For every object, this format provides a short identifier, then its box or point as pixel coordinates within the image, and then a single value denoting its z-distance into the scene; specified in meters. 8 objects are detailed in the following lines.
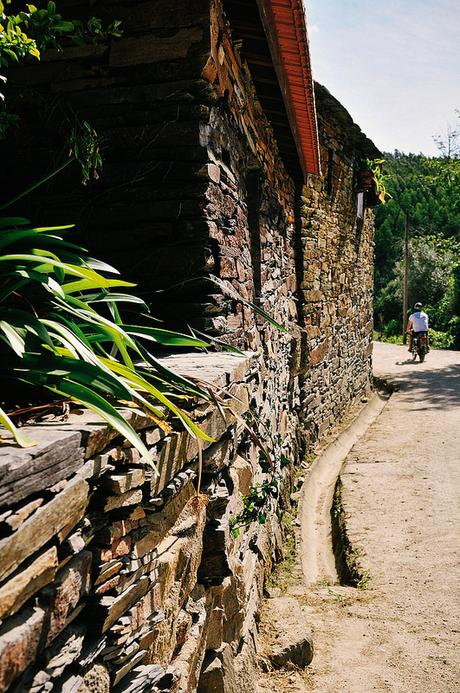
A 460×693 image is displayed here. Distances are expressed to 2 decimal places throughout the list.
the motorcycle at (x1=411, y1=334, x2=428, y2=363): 15.95
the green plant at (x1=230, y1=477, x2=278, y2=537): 3.02
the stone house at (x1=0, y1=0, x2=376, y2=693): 1.16
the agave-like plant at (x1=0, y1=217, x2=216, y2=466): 1.37
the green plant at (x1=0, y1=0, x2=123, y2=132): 1.92
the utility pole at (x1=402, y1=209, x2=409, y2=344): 28.70
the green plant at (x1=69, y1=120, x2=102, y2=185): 2.76
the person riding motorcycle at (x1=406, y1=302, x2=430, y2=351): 15.39
